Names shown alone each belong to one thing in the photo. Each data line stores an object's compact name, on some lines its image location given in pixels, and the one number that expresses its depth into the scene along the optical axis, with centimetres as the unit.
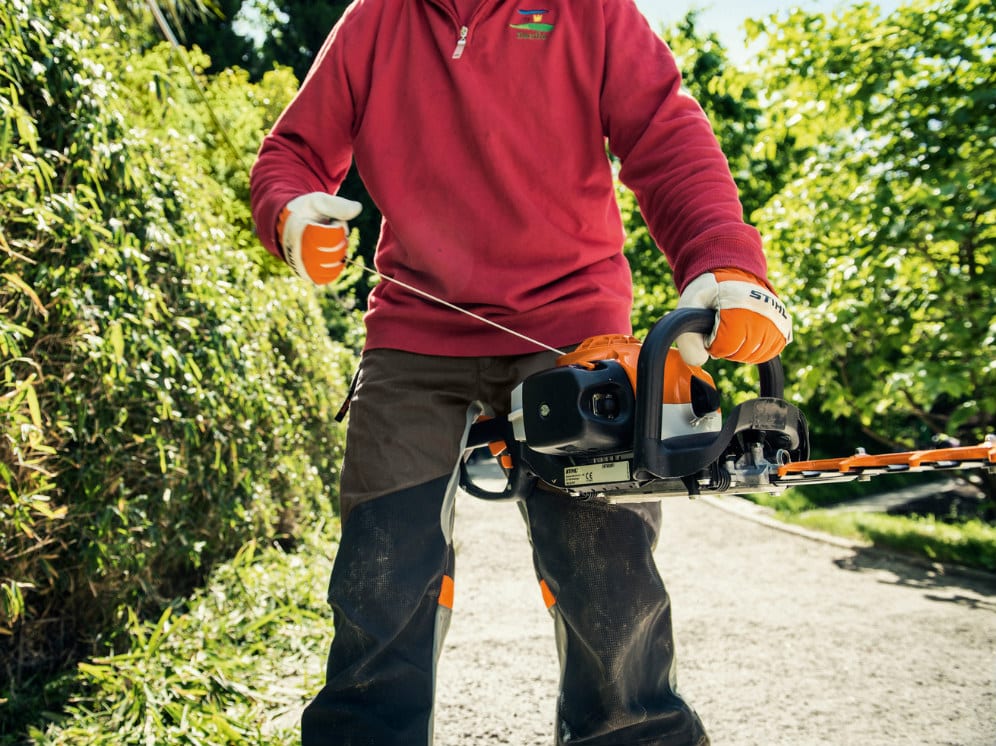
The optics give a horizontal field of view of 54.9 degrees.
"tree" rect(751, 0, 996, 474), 580
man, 175
